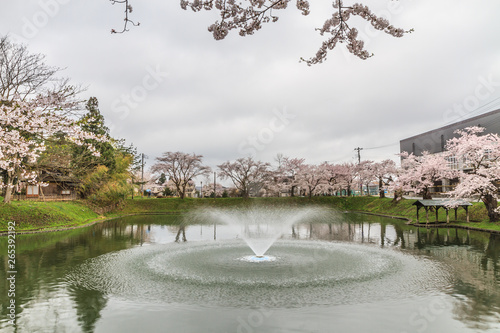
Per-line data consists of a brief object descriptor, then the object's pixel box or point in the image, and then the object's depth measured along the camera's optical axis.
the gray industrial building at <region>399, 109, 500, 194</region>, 44.75
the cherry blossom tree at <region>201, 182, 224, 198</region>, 69.79
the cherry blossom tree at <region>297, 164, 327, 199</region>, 53.34
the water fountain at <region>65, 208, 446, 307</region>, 8.02
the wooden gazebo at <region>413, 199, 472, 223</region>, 24.41
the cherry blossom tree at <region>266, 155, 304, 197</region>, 55.05
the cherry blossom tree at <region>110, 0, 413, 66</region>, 4.33
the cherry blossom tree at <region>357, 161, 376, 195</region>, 50.16
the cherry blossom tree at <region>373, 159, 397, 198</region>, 47.53
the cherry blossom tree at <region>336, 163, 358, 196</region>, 54.16
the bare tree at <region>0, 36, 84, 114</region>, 17.53
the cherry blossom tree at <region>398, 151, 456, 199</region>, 33.34
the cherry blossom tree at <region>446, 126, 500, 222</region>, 22.84
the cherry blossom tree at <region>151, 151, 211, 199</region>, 50.88
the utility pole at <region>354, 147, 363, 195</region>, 55.51
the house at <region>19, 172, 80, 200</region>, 37.59
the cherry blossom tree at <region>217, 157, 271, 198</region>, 52.59
